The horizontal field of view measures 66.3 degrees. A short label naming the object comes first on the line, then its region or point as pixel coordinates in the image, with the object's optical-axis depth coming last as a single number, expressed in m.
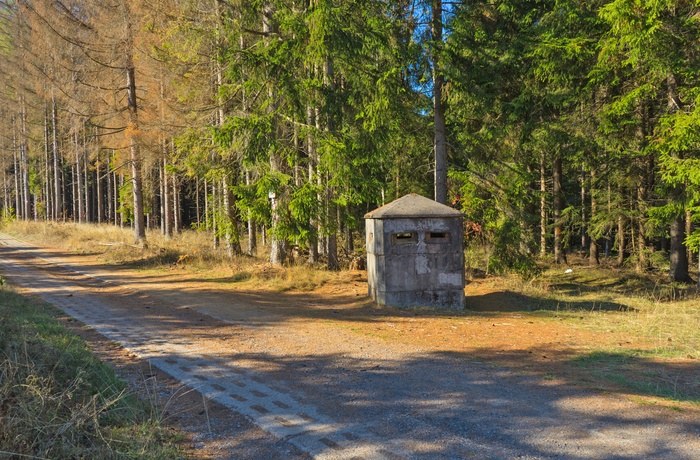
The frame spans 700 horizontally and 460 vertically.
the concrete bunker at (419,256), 11.27
